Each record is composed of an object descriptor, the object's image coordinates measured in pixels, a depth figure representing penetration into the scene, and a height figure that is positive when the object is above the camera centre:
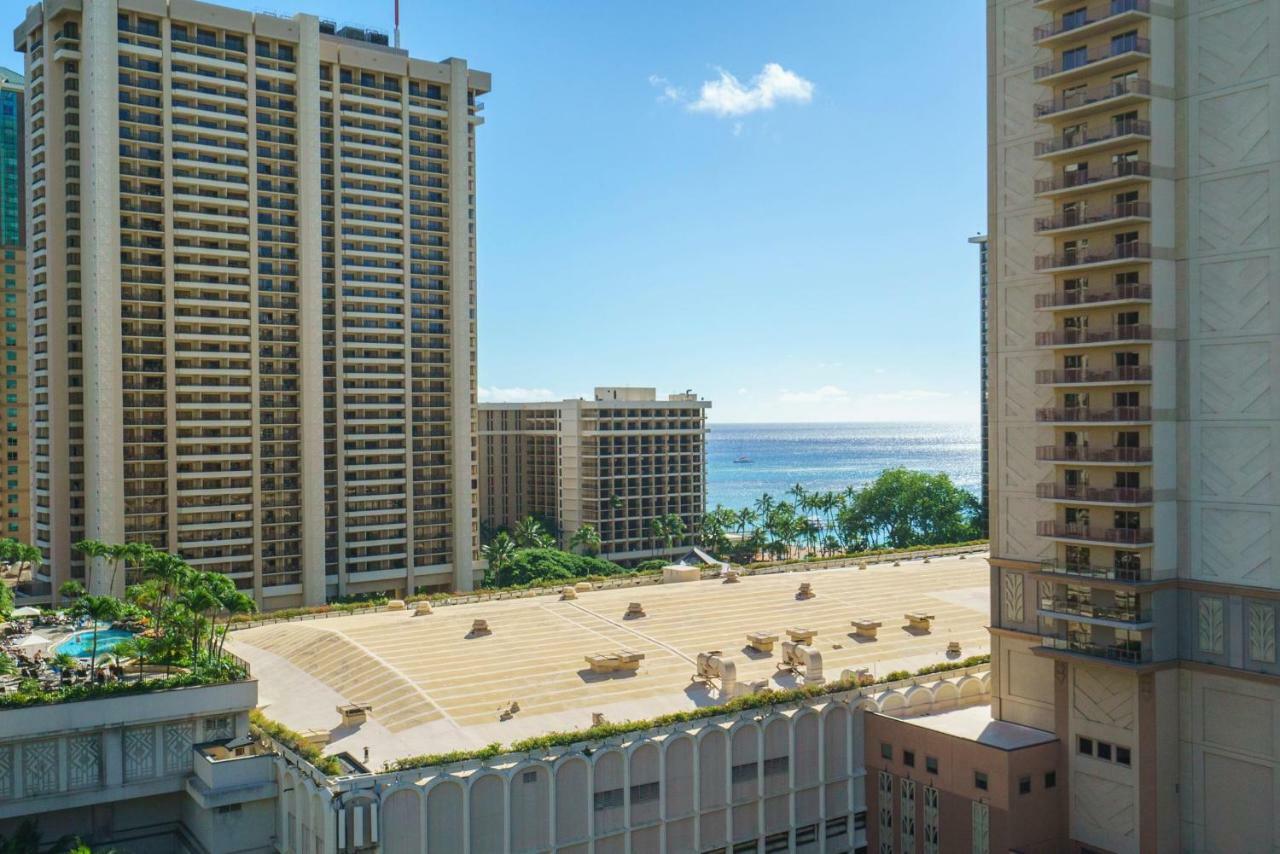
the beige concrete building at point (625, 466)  152.75 -6.76
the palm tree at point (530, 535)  147.88 -16.43
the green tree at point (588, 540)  147.62 -16.85
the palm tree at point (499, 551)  126.81 -16.35
